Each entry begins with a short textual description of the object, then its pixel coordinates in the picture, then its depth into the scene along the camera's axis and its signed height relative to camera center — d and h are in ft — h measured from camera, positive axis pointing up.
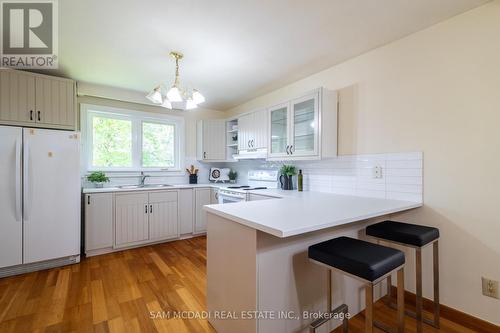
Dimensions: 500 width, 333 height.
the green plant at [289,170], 9.82 -0.16
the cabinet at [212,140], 13.26 +1.56
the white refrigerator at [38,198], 7.56 -1.11
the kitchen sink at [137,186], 10.91 -0.98
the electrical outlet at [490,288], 5.01 -2.74
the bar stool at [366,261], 3.48 -1.58
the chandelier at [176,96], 6.98 +2.26
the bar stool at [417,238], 4.93 -1.63
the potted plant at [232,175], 14.14 -0.54
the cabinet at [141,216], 9.45 -2.32
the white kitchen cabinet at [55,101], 8.38 +2.51
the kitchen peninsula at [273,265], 4.09 -1.98
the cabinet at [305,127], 7.78 +1.48
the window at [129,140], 10.82 +1.41
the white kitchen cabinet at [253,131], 10.27 +1.73
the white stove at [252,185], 9.77 -0.96
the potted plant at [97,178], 10.14 -0.54
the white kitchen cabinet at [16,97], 7.75 +2.46
